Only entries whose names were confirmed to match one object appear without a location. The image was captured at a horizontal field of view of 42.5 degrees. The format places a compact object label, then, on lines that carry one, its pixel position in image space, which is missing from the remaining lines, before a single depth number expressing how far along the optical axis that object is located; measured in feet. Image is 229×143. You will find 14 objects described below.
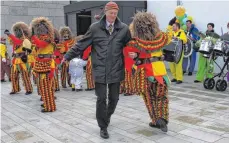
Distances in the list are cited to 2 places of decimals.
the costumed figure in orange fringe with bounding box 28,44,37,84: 20.66
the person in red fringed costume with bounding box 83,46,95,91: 26.31
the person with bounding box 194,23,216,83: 24.77
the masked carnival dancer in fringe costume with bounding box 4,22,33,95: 23.18
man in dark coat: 13.50
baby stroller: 22.30
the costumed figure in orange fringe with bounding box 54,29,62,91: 21.25
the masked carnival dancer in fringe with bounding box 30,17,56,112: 18.79
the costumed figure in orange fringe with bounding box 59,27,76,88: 26.03
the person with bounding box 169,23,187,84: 26.14
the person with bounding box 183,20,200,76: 31.41
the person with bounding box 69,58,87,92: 26.32
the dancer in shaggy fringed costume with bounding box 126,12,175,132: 13.44
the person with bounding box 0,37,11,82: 34.87
